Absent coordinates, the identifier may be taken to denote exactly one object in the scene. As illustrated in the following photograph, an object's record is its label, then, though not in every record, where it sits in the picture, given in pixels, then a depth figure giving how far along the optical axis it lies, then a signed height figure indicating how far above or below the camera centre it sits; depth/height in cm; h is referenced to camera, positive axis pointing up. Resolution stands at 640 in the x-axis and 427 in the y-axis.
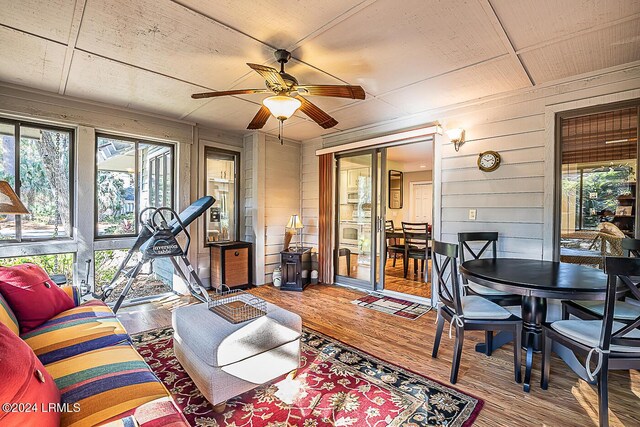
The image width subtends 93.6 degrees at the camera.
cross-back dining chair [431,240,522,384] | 227 -82
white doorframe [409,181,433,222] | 889 +43
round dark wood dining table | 198 -49
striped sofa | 120 -80
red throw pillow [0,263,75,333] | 197 -60
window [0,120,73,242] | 339 +38
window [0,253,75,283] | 354 -65
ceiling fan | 240 +99
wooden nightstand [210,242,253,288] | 472 -86
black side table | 490 -97
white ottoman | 190 -95
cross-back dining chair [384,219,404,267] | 581 -71
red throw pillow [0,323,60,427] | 87 -57
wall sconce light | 368 +93
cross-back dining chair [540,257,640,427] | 171 -78
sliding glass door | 481 -13
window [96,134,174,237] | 408 +41
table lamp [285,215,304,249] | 511 -21
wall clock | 347 +60
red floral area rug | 187 -129
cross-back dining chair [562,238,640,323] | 231 -77
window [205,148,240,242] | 502 +30
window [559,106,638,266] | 289 +31
